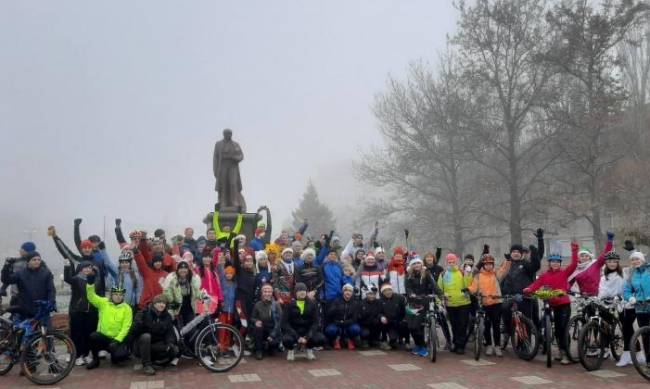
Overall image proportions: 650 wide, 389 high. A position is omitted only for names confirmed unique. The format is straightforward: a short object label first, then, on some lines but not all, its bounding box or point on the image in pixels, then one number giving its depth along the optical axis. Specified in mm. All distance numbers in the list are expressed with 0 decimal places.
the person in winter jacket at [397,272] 11469
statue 17125
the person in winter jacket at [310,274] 10867
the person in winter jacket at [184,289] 9414
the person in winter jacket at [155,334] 8766
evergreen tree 63000
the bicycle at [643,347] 7941
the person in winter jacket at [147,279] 9633
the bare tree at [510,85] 26047
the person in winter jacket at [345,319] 10898
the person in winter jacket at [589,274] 9383
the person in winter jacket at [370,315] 10898
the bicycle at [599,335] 8641
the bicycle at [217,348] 8844
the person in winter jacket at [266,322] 9875
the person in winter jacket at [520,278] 9969
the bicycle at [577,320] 9023
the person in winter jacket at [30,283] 8930
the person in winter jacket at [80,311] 9078
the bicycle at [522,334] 9406
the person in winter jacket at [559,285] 9367
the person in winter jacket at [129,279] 9648
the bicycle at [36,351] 8188
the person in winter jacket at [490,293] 10055
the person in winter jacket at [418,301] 10312
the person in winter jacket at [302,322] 9891
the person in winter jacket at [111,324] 9000
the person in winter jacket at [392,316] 10867
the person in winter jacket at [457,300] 10398
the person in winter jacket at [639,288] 8664
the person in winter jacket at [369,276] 11352
